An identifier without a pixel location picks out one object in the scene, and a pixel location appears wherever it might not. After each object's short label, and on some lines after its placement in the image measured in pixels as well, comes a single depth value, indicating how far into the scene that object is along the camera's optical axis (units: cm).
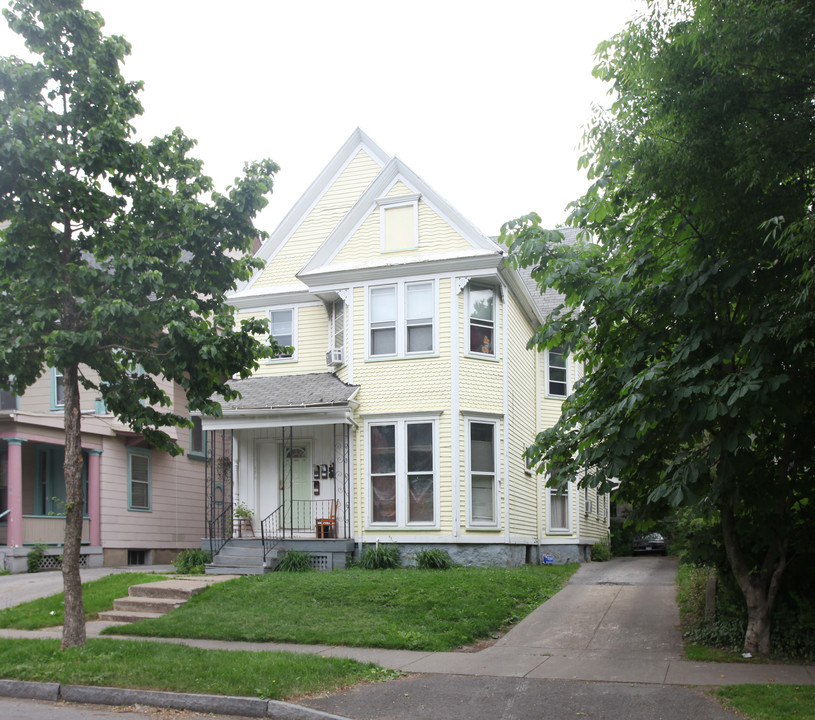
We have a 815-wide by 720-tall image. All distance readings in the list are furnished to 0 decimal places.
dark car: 2761
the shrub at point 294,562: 1644
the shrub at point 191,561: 1711
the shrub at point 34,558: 1794
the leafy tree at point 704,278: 770
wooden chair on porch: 1816
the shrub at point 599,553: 2388
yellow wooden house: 1789
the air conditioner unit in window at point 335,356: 1927
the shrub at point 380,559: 1672
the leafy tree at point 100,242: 969
